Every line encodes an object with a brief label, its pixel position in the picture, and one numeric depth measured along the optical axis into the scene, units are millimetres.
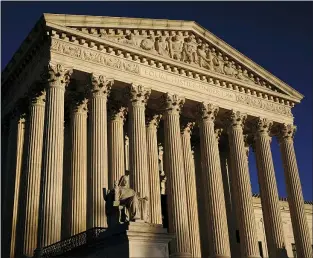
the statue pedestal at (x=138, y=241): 15539
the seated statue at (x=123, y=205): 17889
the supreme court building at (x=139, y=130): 25266
